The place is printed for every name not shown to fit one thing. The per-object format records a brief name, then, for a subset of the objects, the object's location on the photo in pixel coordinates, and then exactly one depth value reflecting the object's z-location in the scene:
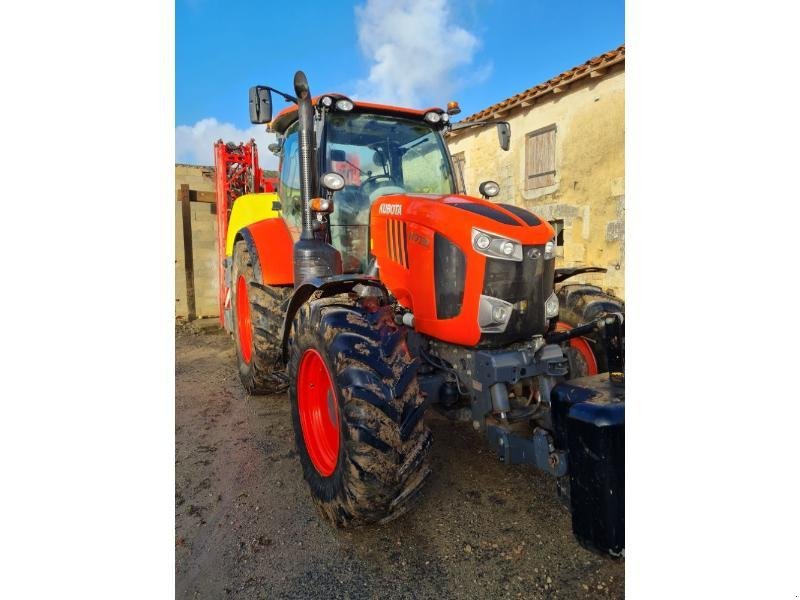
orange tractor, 1.75
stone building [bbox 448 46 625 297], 7.45
